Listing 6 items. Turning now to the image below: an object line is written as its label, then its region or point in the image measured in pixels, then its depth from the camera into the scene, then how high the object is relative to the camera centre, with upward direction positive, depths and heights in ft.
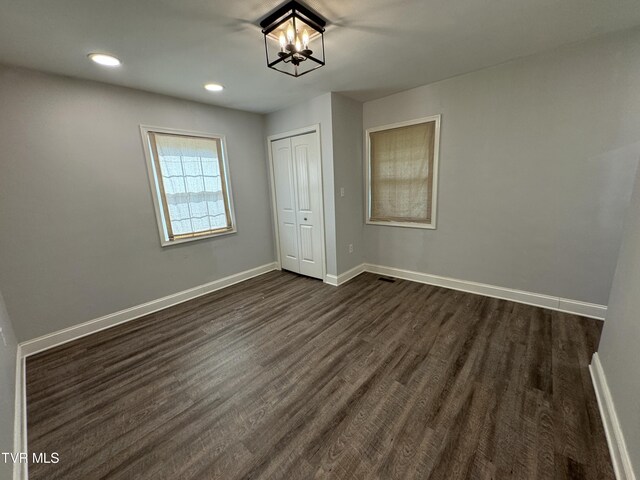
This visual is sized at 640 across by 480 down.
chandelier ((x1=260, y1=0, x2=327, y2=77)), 5.09 +3.49
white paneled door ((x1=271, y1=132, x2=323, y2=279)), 11.22 -0.60
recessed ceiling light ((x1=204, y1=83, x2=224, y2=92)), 8.56 +3.61
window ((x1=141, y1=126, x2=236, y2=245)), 9.37 +0.37
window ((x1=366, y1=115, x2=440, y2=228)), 10.11 +0.46
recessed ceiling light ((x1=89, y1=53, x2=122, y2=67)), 6.40 +3.55
